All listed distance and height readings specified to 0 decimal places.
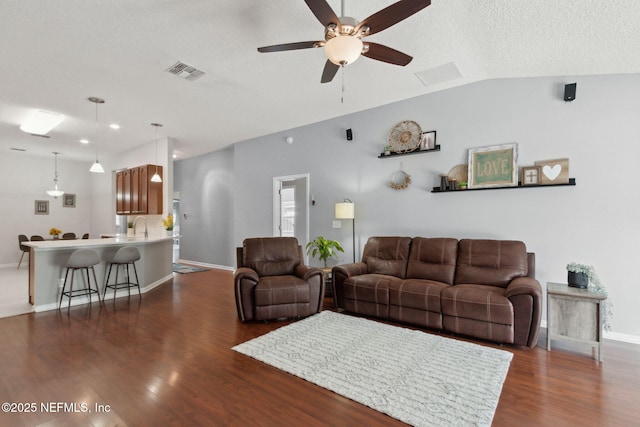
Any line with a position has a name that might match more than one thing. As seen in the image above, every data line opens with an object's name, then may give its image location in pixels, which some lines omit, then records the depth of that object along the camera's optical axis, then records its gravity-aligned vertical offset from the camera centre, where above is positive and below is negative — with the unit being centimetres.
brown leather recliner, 358 -87
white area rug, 200 -127
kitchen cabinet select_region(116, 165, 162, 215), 628 +46
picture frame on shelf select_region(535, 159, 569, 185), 341 +46
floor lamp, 464 +3
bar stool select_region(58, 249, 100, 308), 410 -69
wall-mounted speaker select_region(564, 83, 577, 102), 335 +132
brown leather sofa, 296 -83
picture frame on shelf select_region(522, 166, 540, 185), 354 +43
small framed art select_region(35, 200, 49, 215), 823 +15
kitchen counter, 412 -77
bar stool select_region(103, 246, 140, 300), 456 -74
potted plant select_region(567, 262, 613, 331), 295 -65
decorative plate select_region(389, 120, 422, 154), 444 +112
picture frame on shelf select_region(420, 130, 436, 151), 429 +101
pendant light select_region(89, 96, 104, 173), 431 +156
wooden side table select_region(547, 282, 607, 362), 273 -96
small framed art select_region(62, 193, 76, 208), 871 +36
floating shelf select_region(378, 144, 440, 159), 425 +87
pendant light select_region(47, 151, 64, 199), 777 +60
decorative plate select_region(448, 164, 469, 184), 405 +52
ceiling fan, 191 +125
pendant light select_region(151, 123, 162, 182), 547 +69
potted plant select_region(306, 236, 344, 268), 476 -55
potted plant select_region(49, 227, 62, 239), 743 -47
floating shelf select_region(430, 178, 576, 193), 335 +30
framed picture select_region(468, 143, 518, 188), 370 +57
